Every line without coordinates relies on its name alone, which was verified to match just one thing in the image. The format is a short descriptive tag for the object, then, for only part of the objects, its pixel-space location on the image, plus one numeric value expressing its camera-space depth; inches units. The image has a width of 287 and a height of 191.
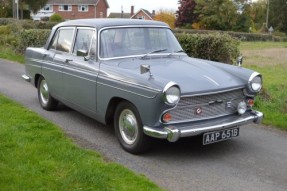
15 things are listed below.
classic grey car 197.2
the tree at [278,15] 2618.1
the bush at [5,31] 885.2
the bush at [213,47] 377.7
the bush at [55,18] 1974.9
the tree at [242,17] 2126.0
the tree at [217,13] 2025.1
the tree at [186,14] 2176.4
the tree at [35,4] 1952.5
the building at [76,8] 2960.1
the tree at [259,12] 2901.1
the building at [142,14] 3137.3
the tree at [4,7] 1844.2
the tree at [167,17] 2519.7
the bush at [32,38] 611.2
